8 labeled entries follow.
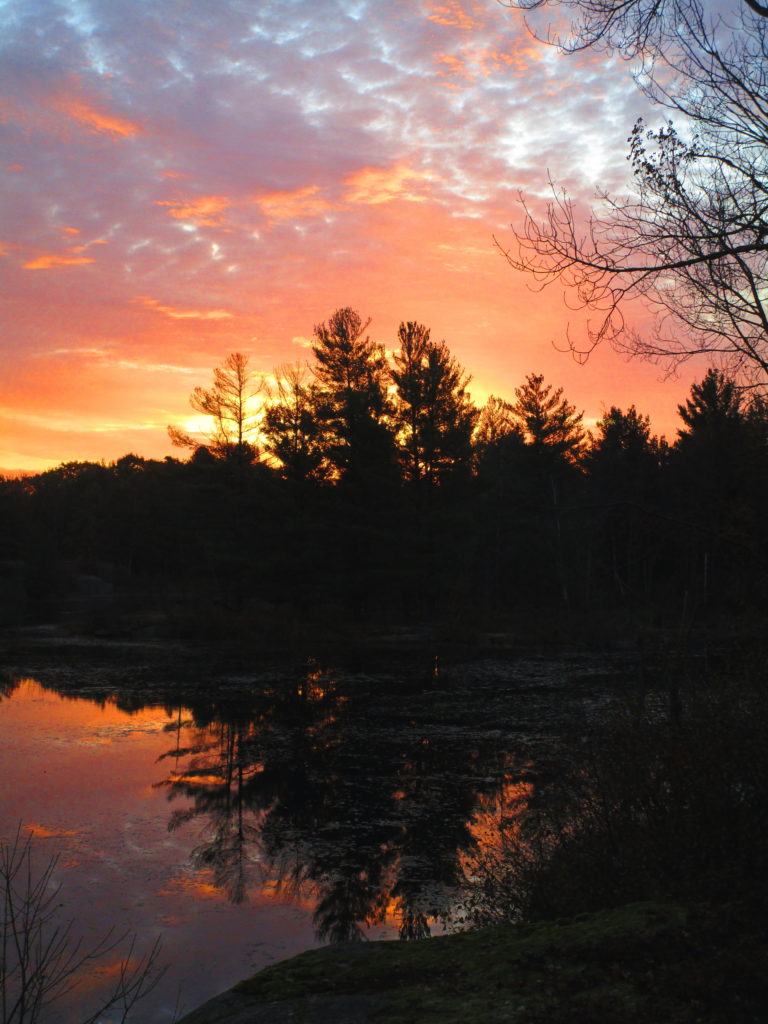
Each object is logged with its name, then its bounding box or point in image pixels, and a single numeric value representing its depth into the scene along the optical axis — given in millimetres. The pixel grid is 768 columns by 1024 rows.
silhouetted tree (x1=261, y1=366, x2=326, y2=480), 37656
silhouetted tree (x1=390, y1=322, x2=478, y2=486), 39375
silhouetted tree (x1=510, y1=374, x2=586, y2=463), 49391
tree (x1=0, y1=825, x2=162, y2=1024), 6113
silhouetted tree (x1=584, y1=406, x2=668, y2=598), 42531
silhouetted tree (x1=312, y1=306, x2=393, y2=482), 37031
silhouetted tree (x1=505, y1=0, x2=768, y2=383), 6792
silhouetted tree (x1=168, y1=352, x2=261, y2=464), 42906
